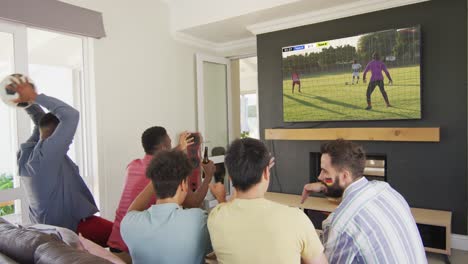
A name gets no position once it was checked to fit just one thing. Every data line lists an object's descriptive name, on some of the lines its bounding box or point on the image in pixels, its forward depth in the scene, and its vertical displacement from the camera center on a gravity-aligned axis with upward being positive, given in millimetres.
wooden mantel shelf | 3072 -165
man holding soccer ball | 1833 -275
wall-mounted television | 3176 +436
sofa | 1251 -527
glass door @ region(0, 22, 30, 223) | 2861 -33
